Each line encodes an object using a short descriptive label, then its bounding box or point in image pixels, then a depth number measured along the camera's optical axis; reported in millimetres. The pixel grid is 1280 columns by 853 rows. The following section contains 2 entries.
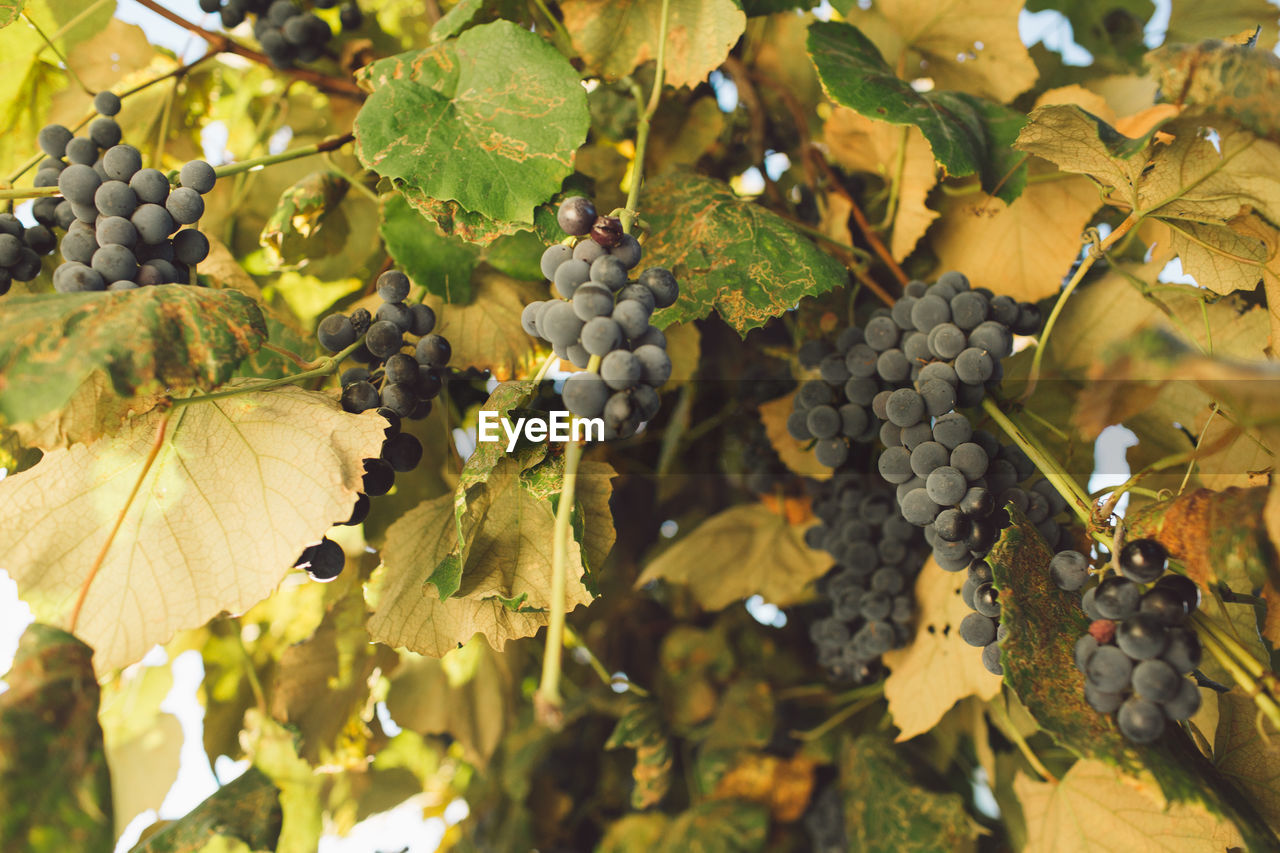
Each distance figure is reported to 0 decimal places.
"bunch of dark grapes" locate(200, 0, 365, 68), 649
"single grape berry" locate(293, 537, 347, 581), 502
